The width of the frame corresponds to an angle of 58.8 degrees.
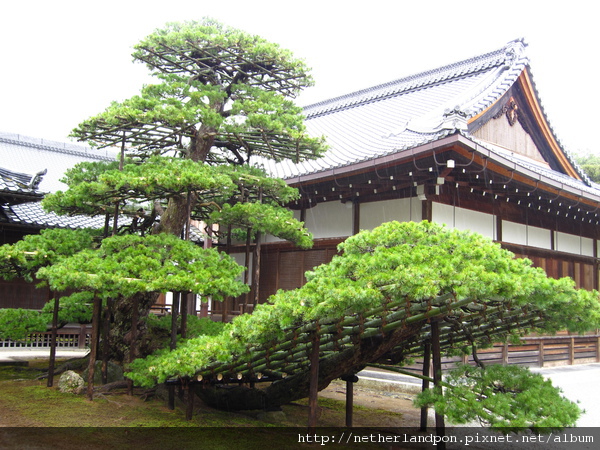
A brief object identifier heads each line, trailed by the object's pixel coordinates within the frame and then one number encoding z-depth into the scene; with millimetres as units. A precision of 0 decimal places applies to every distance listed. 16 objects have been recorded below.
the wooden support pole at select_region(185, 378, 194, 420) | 7471
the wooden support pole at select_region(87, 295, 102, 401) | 8062
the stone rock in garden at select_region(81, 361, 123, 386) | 9008
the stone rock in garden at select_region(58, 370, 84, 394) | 8477
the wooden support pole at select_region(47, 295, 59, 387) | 8789
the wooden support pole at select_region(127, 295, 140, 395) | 8180
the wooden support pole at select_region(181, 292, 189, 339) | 8055
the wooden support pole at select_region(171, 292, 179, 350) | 7637
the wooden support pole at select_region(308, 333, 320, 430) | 6289
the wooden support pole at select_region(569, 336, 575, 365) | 15124
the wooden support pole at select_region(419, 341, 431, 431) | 7598
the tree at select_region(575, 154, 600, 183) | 35344
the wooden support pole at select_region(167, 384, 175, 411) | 7910
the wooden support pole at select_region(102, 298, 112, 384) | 8602
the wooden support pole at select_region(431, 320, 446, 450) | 6191
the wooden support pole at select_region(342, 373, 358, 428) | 7771
